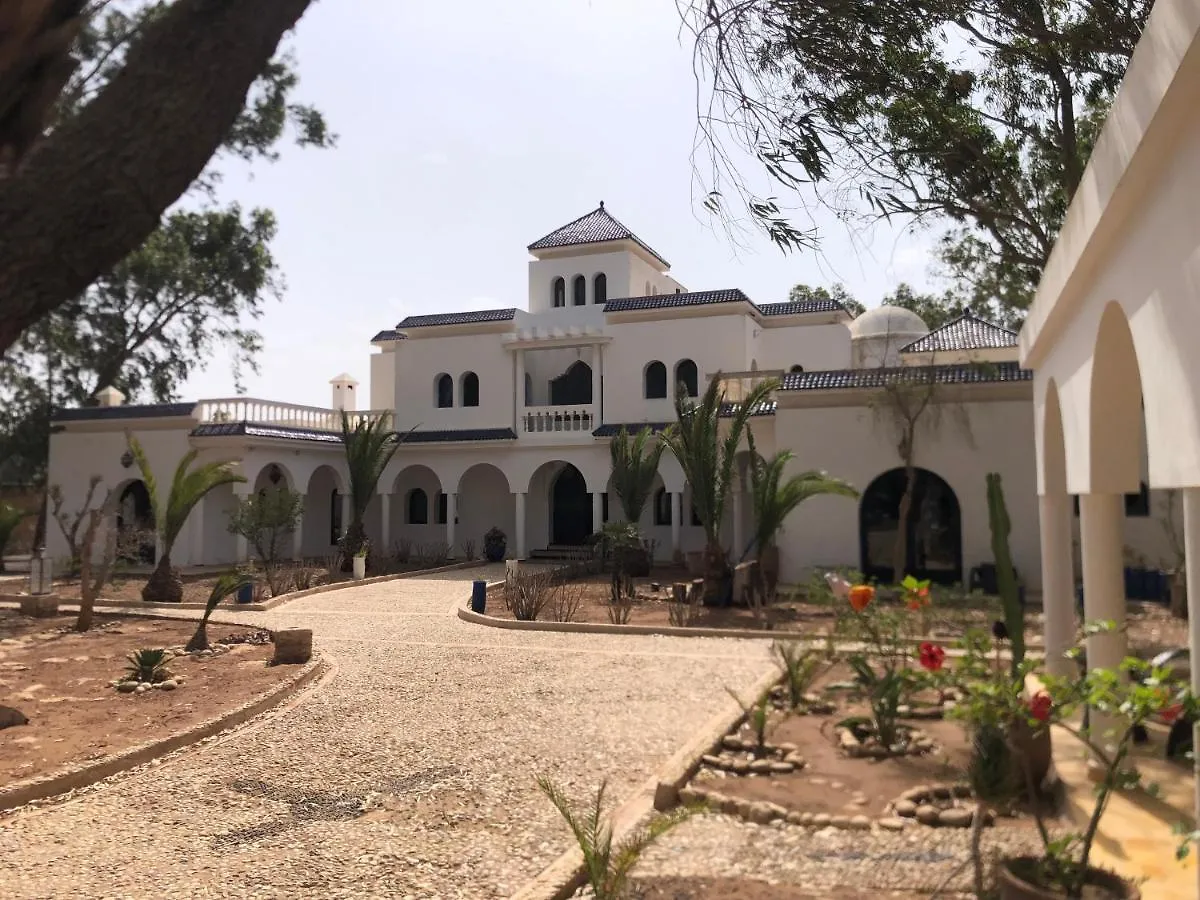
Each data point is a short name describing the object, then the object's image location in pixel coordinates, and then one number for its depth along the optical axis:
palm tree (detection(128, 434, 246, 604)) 15.90
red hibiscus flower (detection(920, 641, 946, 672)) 5.16
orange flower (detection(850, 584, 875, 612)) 7.12
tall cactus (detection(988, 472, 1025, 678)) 5.99
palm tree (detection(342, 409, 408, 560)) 22.00
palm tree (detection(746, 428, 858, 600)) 15.22
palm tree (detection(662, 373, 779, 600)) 15.20
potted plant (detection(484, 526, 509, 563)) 25.14
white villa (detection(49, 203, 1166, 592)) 17.16
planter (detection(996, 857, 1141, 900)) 3.36
